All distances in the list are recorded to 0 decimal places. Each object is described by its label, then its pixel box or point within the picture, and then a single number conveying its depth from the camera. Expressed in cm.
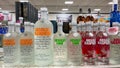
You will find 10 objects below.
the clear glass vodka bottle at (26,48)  106
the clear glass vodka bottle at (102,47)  111
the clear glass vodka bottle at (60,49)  108
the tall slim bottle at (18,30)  109
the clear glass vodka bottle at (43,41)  105
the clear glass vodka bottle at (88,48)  111
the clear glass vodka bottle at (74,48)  109
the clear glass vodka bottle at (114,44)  113
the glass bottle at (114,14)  139
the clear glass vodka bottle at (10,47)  106
